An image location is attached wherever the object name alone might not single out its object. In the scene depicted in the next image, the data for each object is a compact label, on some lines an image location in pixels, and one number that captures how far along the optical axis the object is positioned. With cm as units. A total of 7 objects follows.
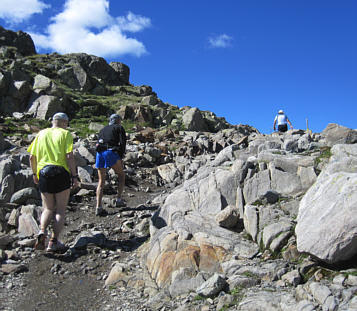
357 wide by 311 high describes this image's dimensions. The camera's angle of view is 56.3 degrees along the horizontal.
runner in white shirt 1844
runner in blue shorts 941
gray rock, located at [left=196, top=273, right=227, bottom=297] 518
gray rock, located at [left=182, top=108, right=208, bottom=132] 3350
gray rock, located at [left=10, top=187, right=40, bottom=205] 960
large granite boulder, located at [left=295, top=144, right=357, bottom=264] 474
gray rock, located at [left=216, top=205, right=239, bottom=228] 690
